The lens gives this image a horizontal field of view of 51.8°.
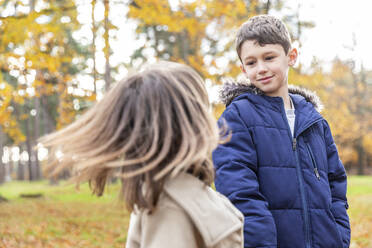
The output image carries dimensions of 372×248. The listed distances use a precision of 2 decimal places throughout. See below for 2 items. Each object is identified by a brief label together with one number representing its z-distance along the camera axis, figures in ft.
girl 4.17
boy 6.55
